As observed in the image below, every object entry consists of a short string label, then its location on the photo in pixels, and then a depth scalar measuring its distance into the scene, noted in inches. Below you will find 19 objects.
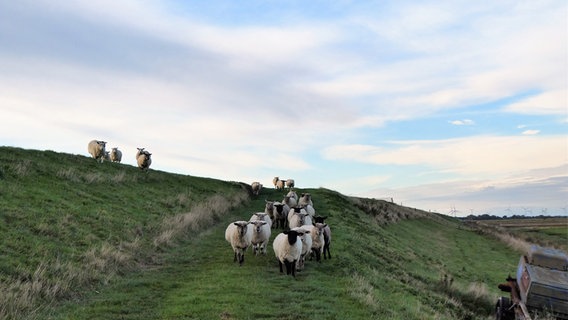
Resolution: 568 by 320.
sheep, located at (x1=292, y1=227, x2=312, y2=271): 678.5
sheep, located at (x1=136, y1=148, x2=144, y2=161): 1720.2
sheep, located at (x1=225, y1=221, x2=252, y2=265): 702.5
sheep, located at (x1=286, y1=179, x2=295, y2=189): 2399.1
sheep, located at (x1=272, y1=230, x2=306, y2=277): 627.8
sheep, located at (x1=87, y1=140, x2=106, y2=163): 1653.5
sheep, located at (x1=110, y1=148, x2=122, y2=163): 1989.4
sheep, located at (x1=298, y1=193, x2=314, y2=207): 1368.1
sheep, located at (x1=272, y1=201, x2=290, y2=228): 1064.2
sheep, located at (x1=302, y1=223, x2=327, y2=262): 748.6
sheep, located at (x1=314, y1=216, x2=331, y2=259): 780.0
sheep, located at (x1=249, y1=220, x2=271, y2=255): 748.6
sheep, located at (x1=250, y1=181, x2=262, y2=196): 1994.3
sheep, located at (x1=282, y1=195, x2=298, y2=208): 1329.1
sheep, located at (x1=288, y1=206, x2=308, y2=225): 1006.2
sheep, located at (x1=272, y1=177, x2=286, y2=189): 2391.2
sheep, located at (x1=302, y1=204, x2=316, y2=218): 1172.8
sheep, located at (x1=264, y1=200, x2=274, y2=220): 1116.8
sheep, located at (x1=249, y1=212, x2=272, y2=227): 900.0
